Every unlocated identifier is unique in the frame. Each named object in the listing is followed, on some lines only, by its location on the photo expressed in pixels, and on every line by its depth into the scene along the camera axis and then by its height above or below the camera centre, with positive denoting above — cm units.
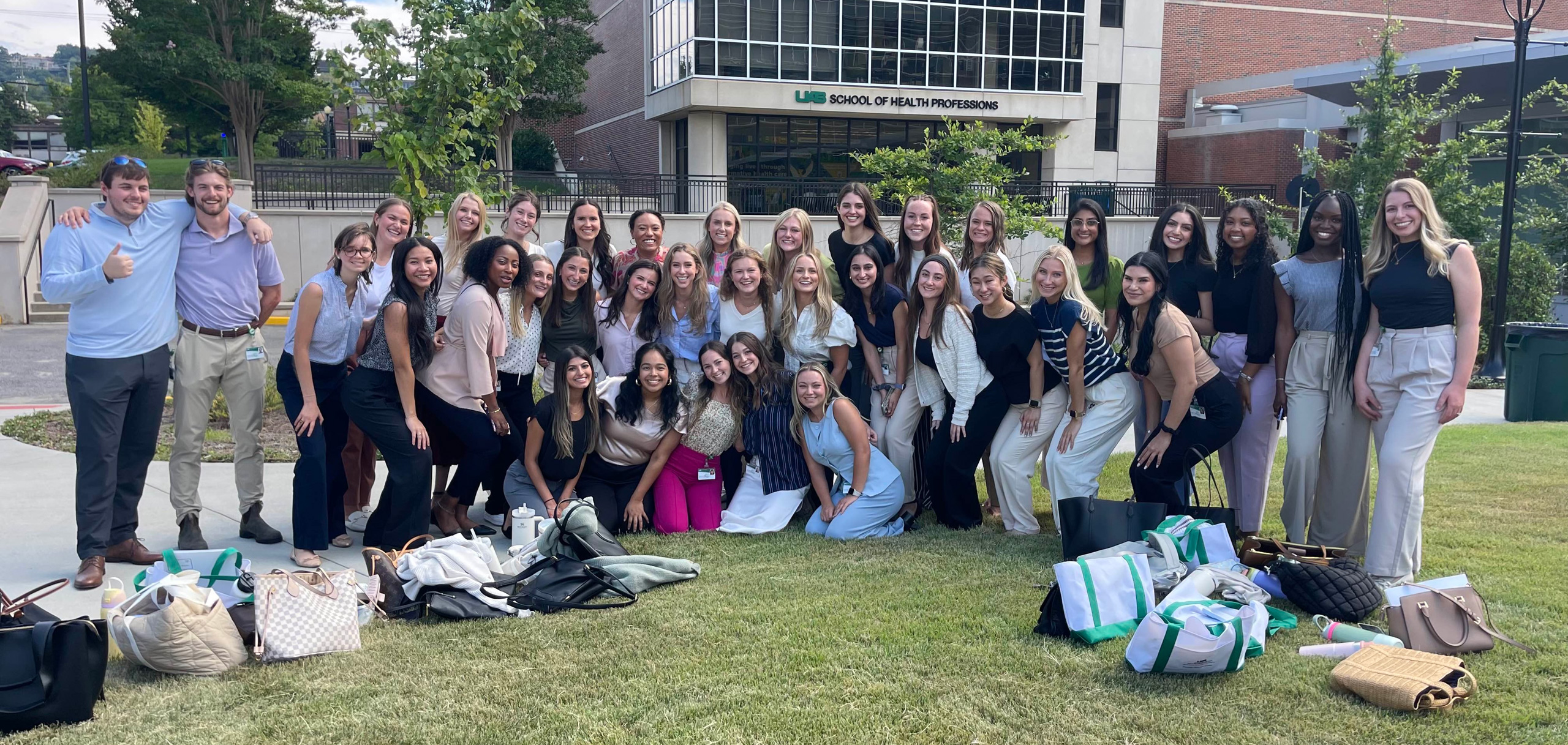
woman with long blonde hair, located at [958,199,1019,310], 698 +18
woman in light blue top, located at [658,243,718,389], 682 -35
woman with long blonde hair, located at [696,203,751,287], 738 +10
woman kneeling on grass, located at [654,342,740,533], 654 -124
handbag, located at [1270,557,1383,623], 480 -144
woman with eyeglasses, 568 -66
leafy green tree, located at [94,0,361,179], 2905 +517
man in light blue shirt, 524 -44
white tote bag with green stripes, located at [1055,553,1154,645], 455 -141
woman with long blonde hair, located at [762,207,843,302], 703 +9
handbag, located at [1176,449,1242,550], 558 -129
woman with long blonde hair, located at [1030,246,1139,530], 614 -67
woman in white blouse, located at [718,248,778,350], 687 -32
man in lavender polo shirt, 566 -41
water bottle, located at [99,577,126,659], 431 -141
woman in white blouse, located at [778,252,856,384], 670 -41
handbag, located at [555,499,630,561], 561 -151
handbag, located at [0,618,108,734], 371 -146
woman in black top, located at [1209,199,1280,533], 600 -44
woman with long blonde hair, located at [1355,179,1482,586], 521 -39
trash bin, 1136 -114
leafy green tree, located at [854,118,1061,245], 1641 +131
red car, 3459 +252
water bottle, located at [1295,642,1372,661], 434 -153
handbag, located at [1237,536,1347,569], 516 -137
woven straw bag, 379 -147
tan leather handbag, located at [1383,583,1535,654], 436 -144
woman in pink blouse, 591 -60
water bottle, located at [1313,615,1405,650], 447 -152
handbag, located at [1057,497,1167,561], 558 -133
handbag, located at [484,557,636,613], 507 -158
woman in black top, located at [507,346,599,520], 631 -109
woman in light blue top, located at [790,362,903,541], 645 -125
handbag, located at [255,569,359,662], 436 -148
